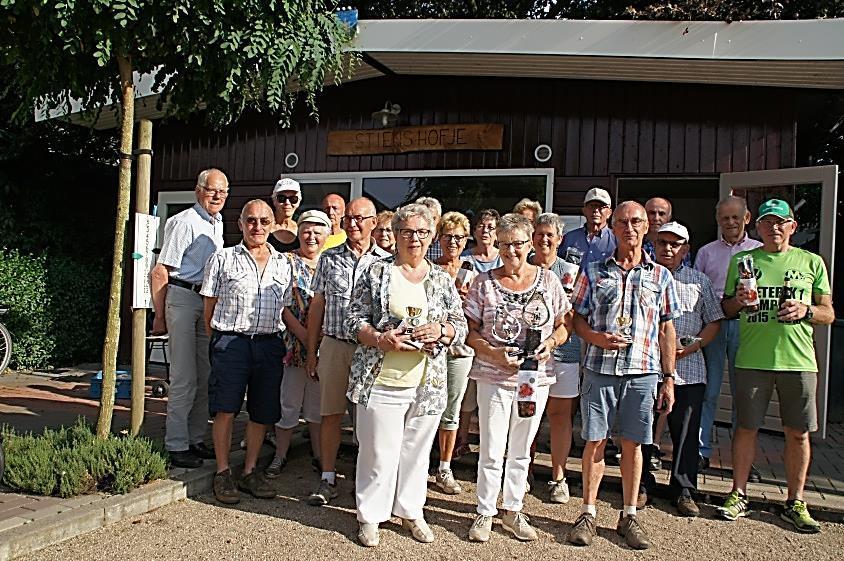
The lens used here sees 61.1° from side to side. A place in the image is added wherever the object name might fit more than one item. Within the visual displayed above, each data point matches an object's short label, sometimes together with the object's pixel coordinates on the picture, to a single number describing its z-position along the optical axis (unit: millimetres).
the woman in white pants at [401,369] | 3766
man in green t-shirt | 4203
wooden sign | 7812
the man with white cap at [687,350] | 4457
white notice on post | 4453
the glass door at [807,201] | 5863
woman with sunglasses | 5164
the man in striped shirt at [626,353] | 3902
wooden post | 4582
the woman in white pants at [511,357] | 3871
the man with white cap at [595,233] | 5047
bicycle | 8047
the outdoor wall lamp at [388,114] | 8062
